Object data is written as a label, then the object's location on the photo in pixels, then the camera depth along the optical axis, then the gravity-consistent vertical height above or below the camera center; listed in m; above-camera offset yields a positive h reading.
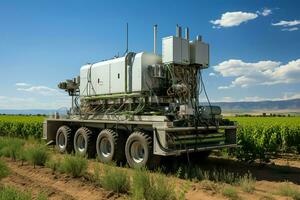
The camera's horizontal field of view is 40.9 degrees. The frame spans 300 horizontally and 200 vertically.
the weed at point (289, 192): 7.64 -1.51
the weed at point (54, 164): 10.67 -1.36
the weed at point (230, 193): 7.52 -1.49
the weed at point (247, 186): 8.19 -1.47
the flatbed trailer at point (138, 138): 10.02 -0.68
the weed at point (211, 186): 8.22 -1.51
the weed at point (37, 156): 11.66 -1.22
